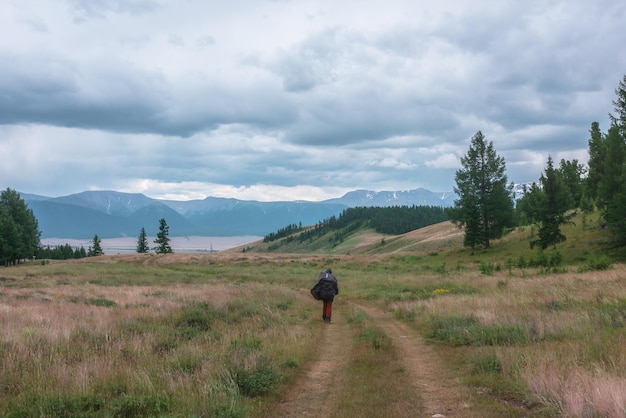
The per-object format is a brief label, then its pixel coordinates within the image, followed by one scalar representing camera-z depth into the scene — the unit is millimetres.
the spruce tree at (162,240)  118938
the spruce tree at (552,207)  44469
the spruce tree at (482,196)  55500
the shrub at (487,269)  33481
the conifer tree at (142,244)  134625
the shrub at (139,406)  6145
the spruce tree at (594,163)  48275
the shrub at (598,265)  27598
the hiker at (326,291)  16797
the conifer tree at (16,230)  78312
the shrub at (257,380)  7539
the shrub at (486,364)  8375
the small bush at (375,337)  11336
